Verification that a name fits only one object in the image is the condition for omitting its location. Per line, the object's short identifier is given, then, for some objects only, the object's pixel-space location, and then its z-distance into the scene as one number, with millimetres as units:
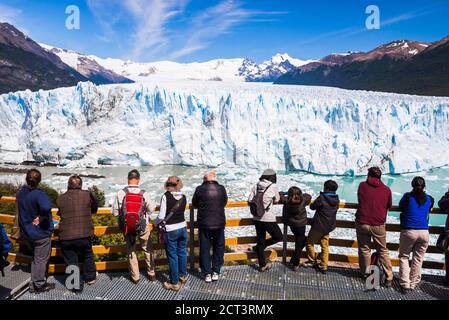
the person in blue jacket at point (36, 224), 3502
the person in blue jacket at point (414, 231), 3703
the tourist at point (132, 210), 3621
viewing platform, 3688
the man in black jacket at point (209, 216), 3768
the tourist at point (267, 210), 3959
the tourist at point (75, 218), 3578
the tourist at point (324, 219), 4008
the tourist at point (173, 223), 3680
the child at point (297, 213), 3996
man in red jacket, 3770
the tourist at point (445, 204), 3711
